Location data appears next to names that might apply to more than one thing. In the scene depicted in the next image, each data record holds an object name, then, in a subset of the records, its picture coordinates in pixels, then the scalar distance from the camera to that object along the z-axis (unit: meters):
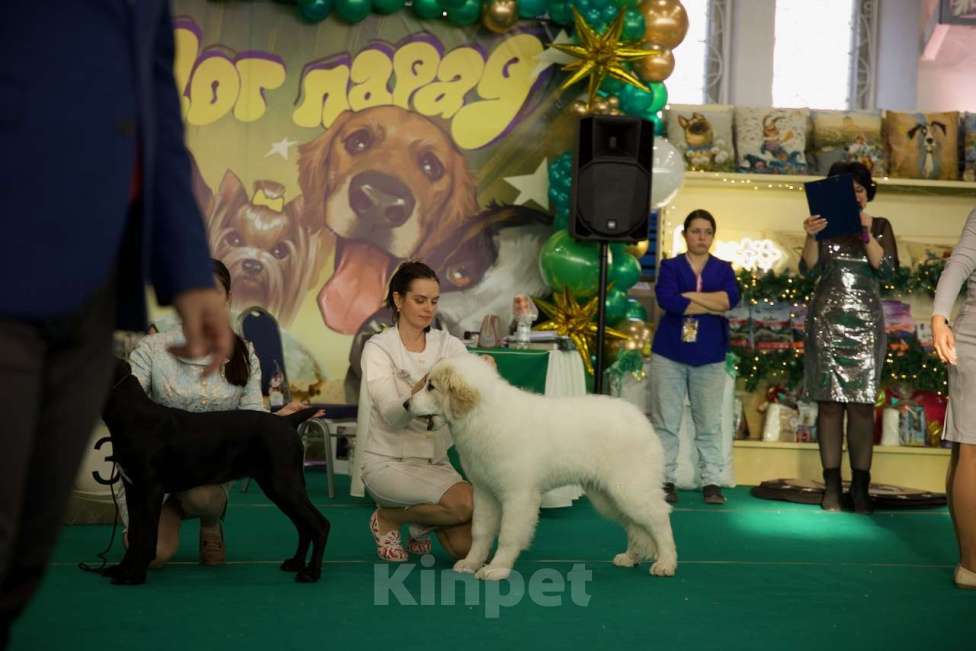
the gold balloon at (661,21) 7.86
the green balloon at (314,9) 8.21
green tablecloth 6.10
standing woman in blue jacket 6.89
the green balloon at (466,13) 8.32
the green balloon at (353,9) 8.21
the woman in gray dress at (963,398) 4.26
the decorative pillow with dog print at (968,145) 8.46
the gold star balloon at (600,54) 7.79
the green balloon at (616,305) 7.73
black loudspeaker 7.15
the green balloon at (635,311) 7.88
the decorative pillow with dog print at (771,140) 8.33
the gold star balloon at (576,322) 7.71
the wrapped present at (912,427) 8.00
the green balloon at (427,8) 8.36
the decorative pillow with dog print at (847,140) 8.43
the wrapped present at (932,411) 8.08
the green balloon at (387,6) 8.30
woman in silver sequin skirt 6.58
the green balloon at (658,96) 7.98
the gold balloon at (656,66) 7.83
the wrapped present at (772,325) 8.06
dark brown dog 3.89
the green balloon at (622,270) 7.80
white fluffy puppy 4.09
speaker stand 6.83
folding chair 7.48
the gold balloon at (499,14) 8.25
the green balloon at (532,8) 8.28
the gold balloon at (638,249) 8.02
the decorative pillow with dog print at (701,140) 8.28
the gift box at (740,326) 8.06
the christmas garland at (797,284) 7.95
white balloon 7.65
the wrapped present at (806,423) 8.02
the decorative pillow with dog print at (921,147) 8.42
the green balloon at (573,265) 7.72
